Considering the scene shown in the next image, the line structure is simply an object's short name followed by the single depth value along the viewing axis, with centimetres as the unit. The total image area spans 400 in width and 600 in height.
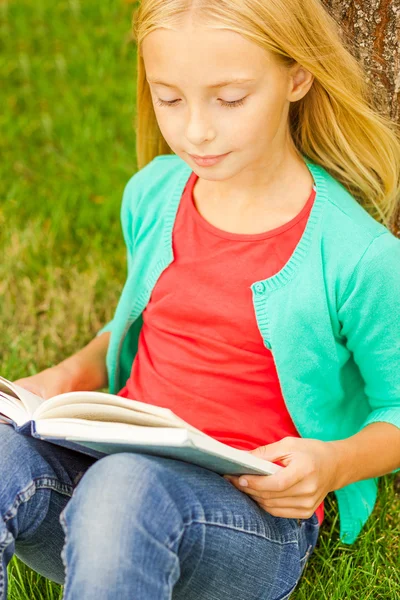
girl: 129
